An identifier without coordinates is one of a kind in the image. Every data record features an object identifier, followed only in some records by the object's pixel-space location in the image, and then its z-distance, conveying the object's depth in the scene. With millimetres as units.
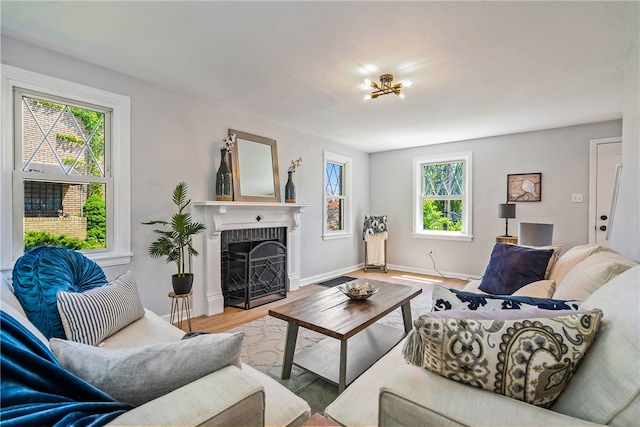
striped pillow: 1355
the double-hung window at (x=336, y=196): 4887
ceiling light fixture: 2559
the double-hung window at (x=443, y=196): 4801
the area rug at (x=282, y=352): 1795
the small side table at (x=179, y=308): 2828
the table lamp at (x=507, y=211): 3921
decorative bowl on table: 2166
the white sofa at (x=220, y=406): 674
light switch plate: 3852
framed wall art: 4156
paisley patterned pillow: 799
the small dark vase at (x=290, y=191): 3988
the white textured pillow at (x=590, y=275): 1281
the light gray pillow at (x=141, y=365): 761
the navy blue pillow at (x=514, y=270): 2188
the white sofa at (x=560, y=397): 726
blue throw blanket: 583
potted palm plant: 2537
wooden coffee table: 1737
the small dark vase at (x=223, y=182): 3182
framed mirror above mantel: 3432
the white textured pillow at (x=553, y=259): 2211
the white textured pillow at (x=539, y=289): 1769
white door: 3641
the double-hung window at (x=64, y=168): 2086
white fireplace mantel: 3107
